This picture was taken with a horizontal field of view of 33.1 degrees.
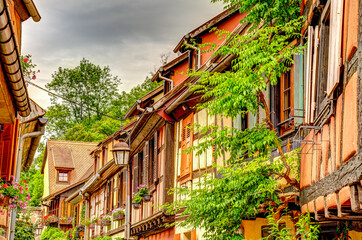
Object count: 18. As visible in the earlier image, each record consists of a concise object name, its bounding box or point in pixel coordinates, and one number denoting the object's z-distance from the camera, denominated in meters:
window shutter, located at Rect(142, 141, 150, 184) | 20.41
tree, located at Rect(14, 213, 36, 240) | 19.64
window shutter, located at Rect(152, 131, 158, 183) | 18.66
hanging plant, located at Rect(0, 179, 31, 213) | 10.63
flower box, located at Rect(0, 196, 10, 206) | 10.62
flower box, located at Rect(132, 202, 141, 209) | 21.07
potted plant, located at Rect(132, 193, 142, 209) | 20.03
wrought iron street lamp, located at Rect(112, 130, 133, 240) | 14.78
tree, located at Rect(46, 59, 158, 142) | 52.28
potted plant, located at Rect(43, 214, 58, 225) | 38.36
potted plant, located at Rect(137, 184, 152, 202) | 19.43
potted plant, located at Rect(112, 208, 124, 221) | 23.97
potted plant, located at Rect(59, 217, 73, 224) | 42.44
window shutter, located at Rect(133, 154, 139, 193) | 22.36
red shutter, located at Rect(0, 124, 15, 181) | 11.94
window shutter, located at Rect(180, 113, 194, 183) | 15.54
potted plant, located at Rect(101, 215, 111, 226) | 27.10
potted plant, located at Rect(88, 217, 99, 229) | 29.48
